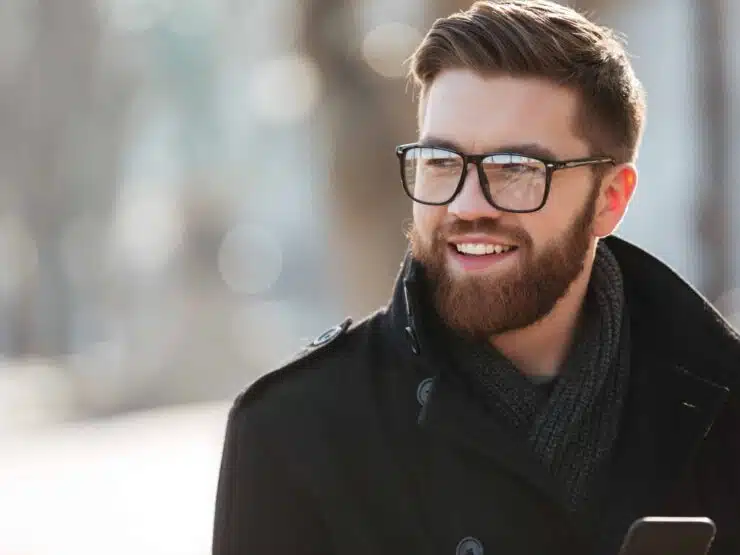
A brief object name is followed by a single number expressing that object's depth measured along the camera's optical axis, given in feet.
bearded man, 16.01
